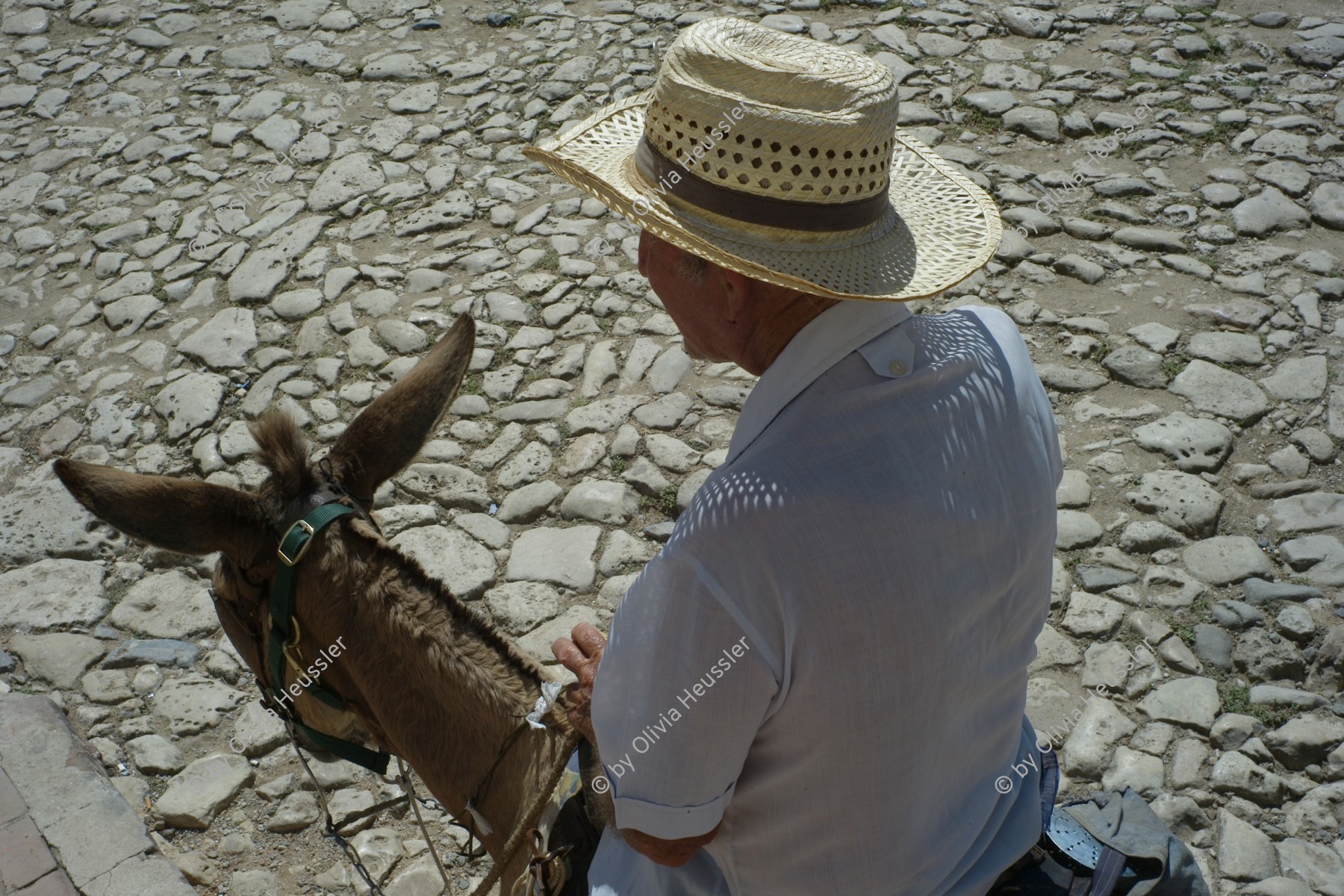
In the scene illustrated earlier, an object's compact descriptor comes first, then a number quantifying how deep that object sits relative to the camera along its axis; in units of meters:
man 1.12
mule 1.42
